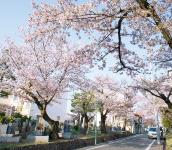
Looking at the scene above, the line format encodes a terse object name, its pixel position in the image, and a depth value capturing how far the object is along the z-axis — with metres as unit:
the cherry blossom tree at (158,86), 27.88
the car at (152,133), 50.22
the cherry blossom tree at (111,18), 9.95
